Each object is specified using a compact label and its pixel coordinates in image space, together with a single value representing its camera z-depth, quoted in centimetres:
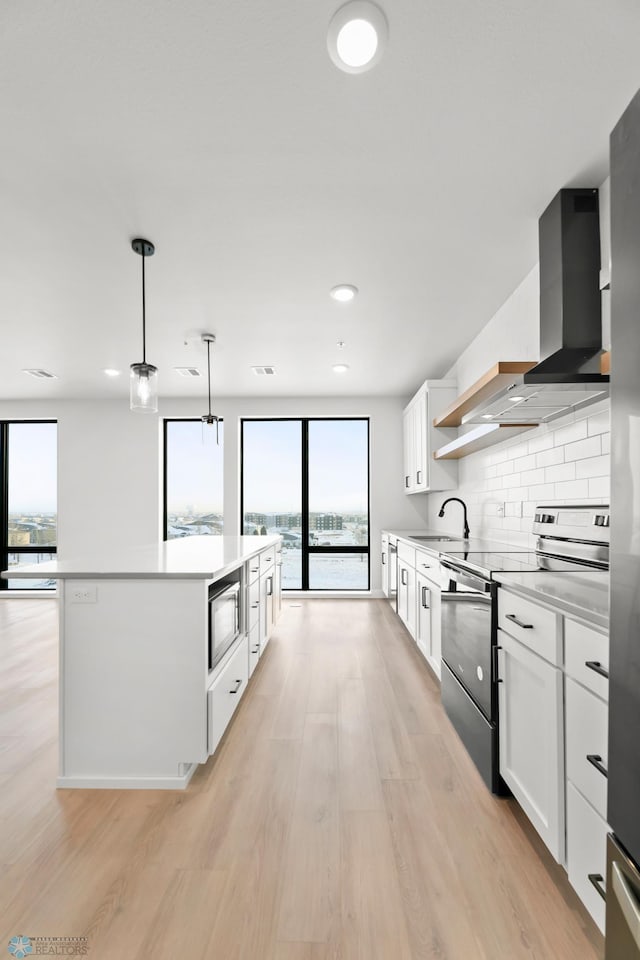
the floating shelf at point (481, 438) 295
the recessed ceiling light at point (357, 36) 123
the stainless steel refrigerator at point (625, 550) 64
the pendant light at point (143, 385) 253
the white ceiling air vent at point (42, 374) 484
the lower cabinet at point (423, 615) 315
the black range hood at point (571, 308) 195
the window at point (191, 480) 604
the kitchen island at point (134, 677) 193
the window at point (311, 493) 593
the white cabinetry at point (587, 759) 115
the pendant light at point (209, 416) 373
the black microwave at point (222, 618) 209
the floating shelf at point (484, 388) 221
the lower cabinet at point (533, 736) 137
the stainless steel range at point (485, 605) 189
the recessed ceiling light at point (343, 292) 293
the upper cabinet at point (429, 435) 441
